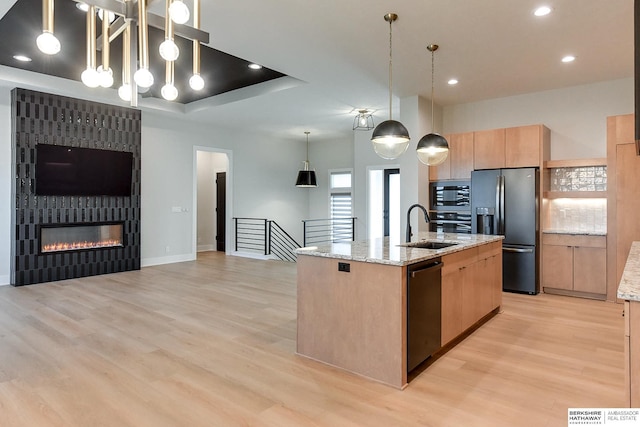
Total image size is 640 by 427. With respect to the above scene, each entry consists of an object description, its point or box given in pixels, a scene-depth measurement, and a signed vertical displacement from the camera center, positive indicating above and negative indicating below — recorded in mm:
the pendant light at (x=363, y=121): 7627 +1934
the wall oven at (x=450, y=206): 6117 +120
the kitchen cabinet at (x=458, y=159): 6098 +861
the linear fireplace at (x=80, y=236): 6293 -397
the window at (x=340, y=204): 10578 +261
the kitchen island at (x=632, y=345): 1565 -527
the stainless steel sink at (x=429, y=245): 3707 -296
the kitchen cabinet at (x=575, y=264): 5184 -686
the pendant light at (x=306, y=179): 9891 +870
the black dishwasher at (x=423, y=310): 2771 -722
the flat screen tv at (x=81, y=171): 6145 +699
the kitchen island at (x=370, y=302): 2719 -681
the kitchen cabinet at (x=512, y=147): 5523 +968
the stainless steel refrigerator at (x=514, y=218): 5496 -62
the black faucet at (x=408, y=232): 3873 -188
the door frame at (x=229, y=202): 9219 +268
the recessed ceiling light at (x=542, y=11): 3430 +1796
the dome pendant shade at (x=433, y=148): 4074 +687
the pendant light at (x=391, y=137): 3633 +718
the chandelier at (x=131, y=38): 1948 +978
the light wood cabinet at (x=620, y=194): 4852 +246
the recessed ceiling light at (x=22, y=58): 5242 +2098
